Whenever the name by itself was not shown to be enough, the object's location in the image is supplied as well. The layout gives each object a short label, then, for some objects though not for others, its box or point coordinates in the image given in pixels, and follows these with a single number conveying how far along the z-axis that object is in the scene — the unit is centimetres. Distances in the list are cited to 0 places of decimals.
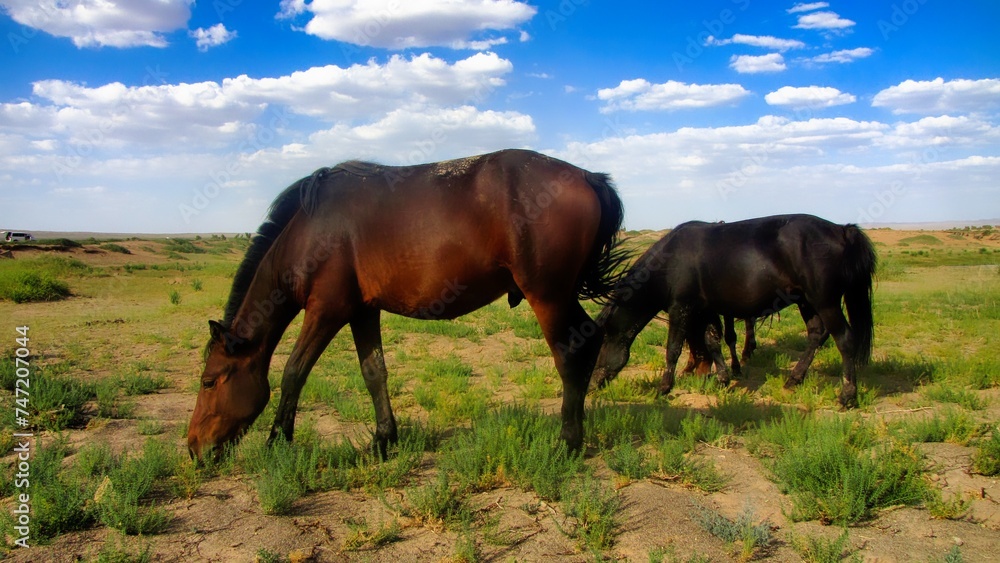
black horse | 658
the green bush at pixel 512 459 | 381
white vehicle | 3466
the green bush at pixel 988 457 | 396
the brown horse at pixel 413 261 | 414
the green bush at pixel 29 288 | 1391
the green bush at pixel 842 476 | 339
